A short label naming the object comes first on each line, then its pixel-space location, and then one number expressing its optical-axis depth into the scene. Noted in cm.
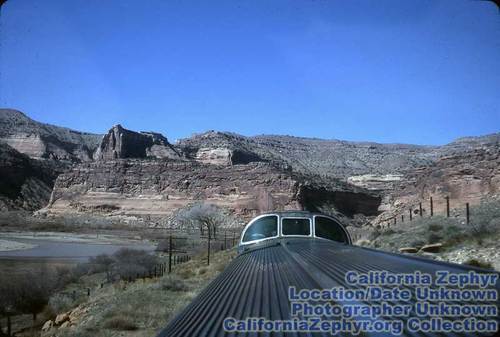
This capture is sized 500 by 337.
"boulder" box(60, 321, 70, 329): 1208
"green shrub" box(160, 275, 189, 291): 1394
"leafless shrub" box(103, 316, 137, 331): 924
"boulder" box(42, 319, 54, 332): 1303
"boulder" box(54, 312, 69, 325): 1333
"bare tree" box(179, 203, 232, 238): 6387
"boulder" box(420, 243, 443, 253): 1708
